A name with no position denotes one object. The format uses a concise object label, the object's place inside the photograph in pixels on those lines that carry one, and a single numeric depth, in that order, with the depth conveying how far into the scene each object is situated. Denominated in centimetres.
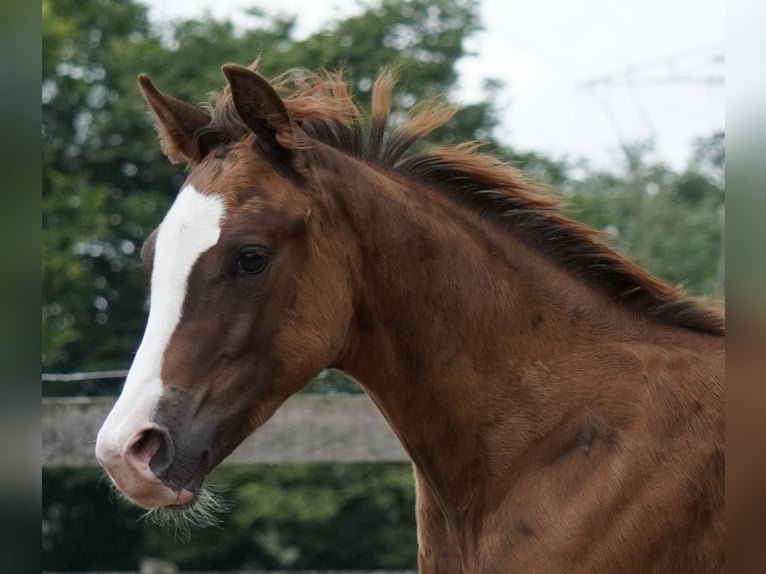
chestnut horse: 514
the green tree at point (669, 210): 2536
